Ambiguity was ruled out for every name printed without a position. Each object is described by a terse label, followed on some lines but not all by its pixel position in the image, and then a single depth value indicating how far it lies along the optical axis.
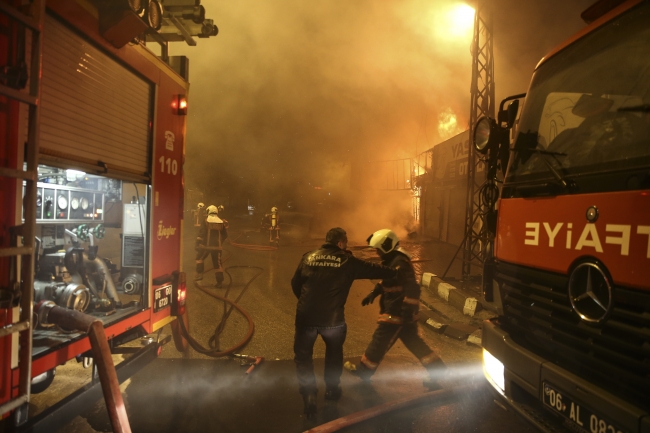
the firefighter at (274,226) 14.97
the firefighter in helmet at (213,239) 7.79
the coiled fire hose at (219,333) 4.16
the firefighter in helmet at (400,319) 3.48
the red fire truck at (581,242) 1.72
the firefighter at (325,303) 3.15
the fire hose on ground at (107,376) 1.97
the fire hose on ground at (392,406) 2.85
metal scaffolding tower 7.80
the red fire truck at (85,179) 1.80
